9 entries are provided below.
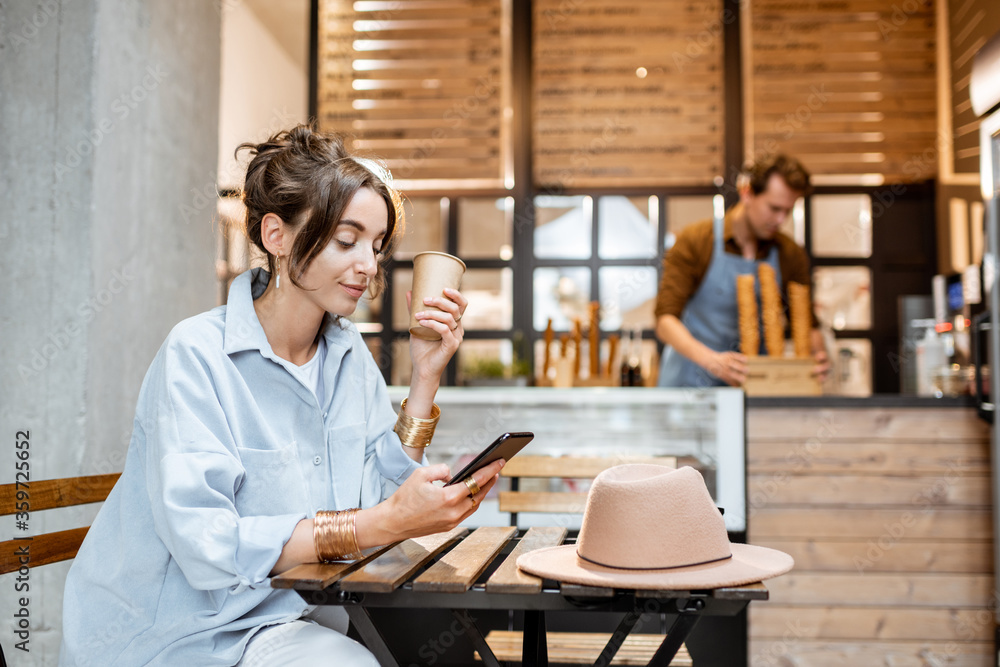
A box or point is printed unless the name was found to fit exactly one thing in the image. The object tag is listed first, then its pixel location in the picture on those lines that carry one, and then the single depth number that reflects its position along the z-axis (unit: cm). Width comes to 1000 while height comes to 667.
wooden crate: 263
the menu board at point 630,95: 454
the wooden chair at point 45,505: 142
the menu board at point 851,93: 447
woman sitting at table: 114
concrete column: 212
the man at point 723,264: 295
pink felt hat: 104
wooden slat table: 102
